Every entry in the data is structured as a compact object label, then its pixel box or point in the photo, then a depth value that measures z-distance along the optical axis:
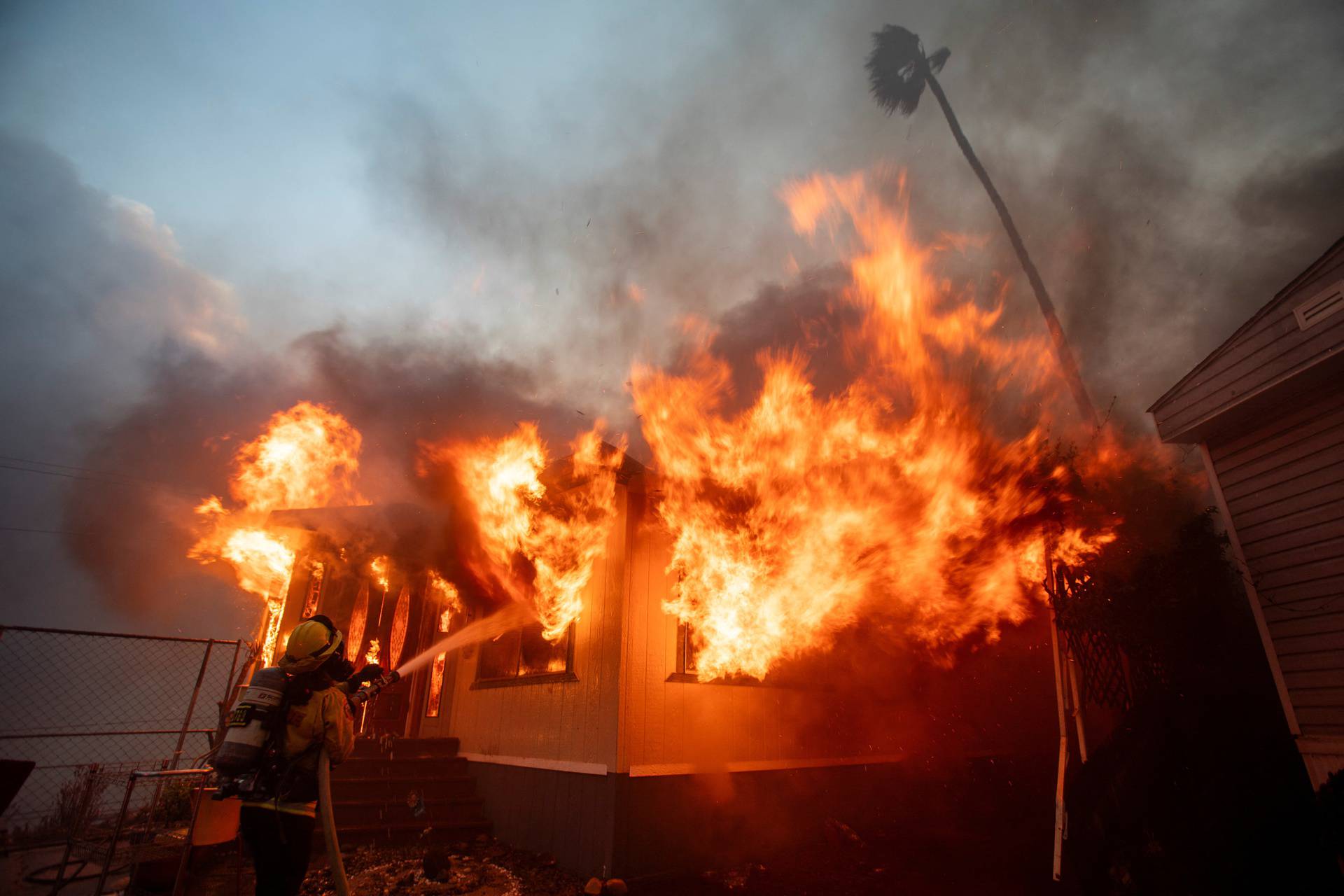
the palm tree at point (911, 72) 13.45
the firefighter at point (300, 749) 4.00
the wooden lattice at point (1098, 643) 6.62
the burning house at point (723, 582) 7.14
